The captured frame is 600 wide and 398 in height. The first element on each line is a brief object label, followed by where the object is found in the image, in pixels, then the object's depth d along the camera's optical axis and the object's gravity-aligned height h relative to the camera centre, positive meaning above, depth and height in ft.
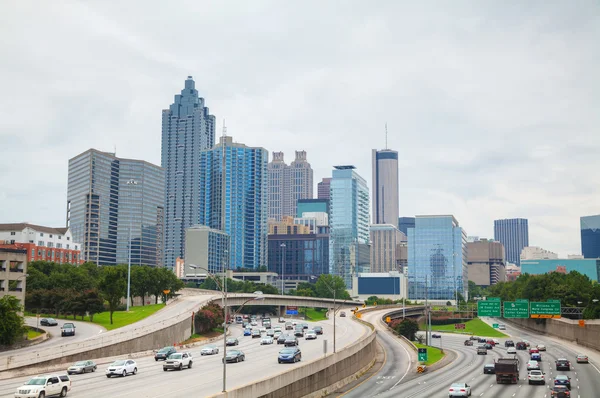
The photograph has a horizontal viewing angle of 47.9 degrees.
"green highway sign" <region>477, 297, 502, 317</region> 356.59 -19.01
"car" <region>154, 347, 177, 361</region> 260.91 -32.01
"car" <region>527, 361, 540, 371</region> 250.70 -35.00
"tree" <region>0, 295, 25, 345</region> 250.98 -19.09
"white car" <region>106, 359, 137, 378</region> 202.90 -29.69
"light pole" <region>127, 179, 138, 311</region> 397.72 -7.50
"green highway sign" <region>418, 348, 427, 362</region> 285.64 -35.25
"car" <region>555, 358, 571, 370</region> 278.46 -38.05
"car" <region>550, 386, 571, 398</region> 180.72 -32.32
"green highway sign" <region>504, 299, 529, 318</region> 350.84 -19.11
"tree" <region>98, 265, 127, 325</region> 372.17 -8.38
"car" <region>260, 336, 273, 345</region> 335.47 -34.65
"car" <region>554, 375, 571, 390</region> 213.87 -34.65
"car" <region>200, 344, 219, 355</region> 284.41 -33.86
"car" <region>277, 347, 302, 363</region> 237.66 -29.98
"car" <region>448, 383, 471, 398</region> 192.54 -33.98
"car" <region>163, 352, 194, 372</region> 220.23 -30.06
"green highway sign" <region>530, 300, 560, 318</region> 342.44 -18.61
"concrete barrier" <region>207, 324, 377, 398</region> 151.74 -29.56
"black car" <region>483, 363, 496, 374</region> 268.21 -38.73
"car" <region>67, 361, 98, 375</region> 209.67 -30.54
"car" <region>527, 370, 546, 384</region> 231.09 -36.08
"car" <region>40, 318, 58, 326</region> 355.36 -27.38
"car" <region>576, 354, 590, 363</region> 308.46 -39.52
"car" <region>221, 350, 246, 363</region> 244.36 -31.12
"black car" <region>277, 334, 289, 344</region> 341.37 -34.63
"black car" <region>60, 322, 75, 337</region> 306.96 -27.63
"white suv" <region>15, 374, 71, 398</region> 151.64 -26.88
